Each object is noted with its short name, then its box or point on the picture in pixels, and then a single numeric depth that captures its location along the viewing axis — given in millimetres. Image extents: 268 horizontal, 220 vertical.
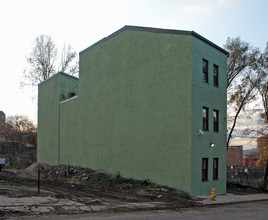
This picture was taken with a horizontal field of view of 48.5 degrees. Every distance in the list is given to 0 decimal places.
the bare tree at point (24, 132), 67438
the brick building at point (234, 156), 77400
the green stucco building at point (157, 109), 18984
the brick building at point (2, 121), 108656
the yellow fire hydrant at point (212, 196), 17148
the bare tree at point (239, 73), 29148
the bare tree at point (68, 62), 50762
